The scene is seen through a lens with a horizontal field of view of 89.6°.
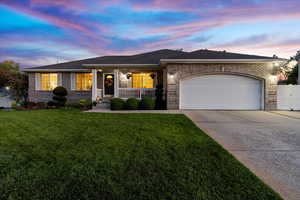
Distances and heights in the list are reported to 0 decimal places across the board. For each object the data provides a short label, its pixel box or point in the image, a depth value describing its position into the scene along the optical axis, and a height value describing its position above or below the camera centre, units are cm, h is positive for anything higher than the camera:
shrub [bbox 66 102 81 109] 1142 -79
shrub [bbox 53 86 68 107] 1151 -11
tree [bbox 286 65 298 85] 1557 +213
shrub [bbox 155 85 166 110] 1041 -23
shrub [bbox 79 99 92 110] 1125 -69
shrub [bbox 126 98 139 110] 998 -59
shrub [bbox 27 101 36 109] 1178 -86
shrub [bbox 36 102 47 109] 1177 -85
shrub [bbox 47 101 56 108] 1159 -73
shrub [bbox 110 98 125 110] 991 -59
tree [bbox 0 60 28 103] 1310 +99
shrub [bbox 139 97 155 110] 998 -58
